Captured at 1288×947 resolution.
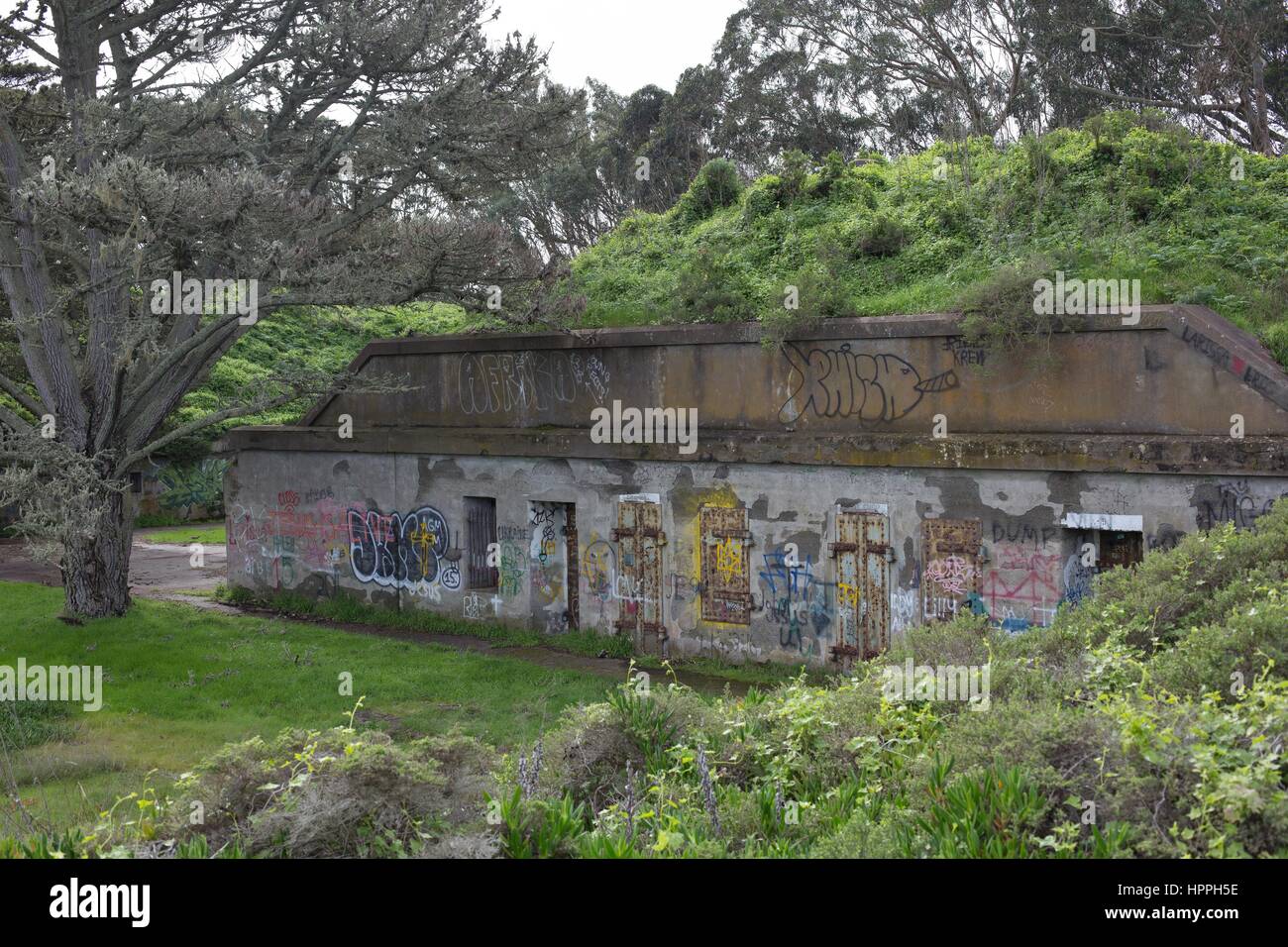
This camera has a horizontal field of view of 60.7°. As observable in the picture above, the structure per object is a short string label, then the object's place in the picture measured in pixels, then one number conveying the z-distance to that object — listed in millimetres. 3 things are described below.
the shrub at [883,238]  17469
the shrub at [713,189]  22266
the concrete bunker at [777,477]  12758
